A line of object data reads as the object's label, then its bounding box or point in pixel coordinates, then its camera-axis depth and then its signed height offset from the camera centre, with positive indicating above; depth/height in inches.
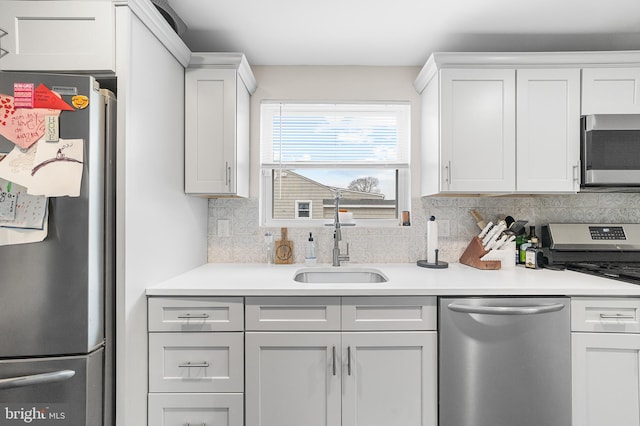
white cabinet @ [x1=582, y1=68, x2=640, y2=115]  76.5 +28.0
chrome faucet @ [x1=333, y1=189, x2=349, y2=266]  87.6 -5.7
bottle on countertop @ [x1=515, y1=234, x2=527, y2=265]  89.6 -6.8
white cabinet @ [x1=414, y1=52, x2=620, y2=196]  76.9 +22.0
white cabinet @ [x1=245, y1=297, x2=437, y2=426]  61.4 -27.5
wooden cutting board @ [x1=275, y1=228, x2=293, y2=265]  91.1 -9.7
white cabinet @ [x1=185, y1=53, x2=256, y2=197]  77.6 +20.0
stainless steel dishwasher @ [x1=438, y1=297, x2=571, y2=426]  61.1 -26.9
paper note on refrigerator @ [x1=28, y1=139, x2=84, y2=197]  48.9 +6.5
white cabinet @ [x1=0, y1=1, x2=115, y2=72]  53.6 +28.0
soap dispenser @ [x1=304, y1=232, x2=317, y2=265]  89.4 -10.3
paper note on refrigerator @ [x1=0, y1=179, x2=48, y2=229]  48.3 +0.7
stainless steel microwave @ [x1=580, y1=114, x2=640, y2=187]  74.9 +14.5
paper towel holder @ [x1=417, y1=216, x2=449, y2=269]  84.3 -12.1
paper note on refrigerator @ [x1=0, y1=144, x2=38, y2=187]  48.4 +6.8
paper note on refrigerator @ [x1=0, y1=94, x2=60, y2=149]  48.8 +12.9
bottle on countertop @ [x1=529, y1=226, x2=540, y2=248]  87.3 -5.9
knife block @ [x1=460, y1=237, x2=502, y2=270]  81.1 -10.5
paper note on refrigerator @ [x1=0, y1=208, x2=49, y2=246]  48.3 -3.0
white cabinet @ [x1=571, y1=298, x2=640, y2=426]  61.2 -27.2
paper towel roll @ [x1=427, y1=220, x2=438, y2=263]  87.4 -6.2
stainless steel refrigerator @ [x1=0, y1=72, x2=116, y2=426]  48.6 -12.9
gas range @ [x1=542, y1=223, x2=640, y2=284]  85.1 -7.6
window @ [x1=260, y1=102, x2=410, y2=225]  95.3 +15.1
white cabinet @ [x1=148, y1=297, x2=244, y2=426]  60.7 -26.2
